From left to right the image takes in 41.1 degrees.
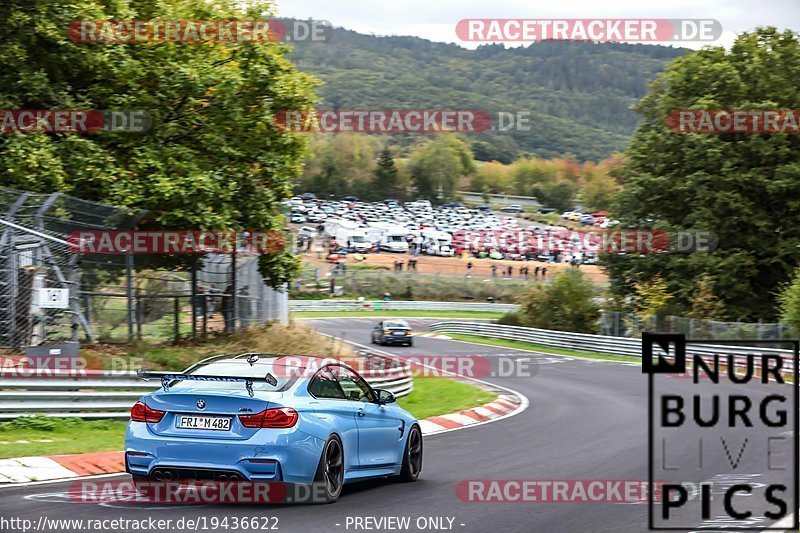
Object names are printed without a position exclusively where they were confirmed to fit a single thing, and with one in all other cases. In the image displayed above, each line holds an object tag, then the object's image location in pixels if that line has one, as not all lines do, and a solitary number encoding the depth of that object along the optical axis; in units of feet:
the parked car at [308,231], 298.23
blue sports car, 28.55
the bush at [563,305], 161.99
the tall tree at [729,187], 146.20
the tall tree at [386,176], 454.81
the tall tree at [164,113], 69.77
